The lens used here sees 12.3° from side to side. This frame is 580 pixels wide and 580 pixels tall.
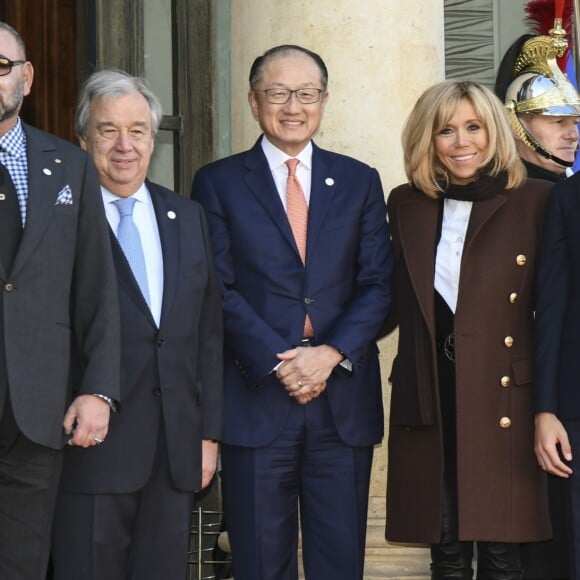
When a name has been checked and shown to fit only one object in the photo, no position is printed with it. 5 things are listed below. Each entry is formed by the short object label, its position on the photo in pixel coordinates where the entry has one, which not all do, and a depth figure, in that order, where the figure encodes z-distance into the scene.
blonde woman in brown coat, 8.59
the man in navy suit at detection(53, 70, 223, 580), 7.96
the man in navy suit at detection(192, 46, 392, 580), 8.58
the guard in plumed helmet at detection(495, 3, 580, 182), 10.09
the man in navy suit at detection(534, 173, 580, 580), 8.22
